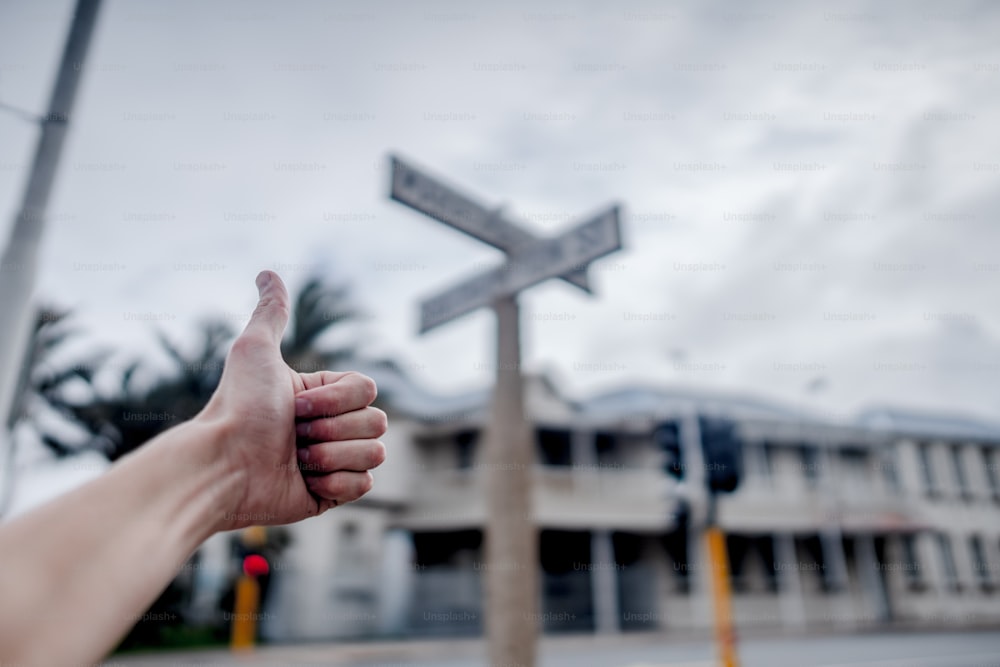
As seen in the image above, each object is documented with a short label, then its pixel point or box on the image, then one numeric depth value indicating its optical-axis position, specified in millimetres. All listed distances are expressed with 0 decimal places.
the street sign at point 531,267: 3756
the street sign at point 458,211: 3783
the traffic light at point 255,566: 11562
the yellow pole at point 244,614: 13570
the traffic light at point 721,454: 5844
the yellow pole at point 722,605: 5385
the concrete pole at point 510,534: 3543
